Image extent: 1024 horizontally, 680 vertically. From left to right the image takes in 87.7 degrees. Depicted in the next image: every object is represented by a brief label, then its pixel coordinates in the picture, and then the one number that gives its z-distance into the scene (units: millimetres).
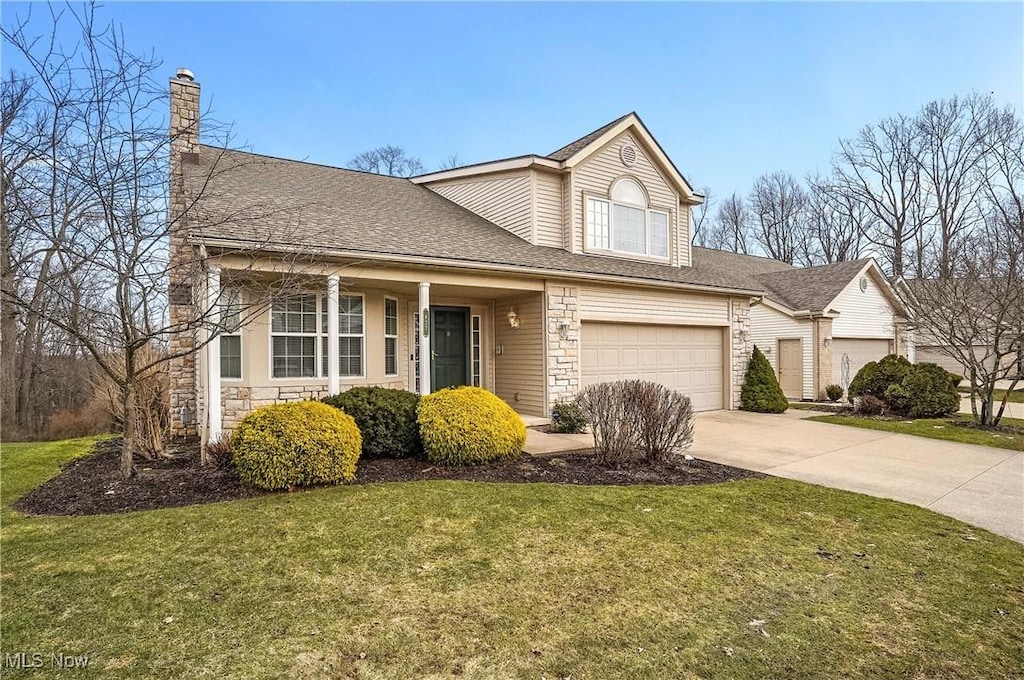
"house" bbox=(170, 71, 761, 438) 8242
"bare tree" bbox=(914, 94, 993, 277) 24953
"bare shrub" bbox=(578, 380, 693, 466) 6918
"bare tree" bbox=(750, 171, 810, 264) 35656
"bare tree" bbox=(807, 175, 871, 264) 31578
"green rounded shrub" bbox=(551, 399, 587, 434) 9367
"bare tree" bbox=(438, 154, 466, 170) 30088
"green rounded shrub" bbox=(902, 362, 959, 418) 12070
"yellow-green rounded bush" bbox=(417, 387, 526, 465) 6789
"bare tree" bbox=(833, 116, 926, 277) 28047
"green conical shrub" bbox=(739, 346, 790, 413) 12734
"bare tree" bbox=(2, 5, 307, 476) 5094
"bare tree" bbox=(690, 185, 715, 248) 35469
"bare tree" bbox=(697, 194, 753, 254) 37438
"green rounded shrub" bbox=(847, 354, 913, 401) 13000
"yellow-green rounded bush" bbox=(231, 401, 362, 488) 5590
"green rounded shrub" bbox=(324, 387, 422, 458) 7141
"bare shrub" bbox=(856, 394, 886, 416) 12516
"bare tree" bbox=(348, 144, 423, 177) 32031
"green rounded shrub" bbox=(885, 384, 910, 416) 12328
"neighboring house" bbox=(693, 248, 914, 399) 16531
